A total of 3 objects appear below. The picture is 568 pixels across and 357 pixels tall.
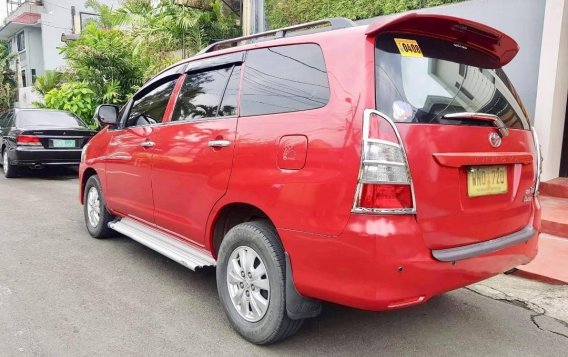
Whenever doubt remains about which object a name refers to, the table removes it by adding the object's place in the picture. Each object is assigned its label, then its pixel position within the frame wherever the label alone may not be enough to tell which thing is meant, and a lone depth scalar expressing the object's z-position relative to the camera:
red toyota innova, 2.31
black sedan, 9.24
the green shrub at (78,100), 13.59
